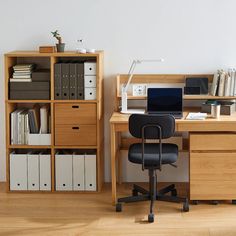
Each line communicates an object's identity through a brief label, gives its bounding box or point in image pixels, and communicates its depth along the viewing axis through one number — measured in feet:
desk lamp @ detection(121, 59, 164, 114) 17.26
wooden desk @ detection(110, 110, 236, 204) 16.01
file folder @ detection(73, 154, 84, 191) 17.49
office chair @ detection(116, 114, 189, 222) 15.15
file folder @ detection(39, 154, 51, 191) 17.56
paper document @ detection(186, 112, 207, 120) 16.26
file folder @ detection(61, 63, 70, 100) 17.13
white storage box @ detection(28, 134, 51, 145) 17.51
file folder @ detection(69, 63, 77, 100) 17.14
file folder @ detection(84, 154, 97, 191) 17.49
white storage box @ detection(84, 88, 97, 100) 17.24
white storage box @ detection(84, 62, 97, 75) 17.13
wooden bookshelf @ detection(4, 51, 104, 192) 17.12
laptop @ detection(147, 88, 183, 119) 16.96
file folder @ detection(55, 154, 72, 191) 17.52
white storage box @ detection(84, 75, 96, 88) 17.21
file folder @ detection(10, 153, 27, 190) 17.63
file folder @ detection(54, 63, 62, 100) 17.16
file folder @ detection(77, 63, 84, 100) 17.15
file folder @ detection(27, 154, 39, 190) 17.60
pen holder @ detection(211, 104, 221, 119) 16.39
